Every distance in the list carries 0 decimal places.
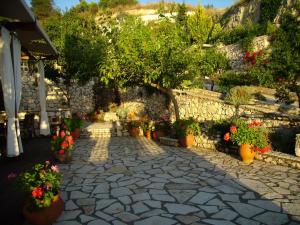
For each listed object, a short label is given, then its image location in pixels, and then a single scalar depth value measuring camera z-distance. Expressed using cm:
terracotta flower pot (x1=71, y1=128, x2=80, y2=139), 1287
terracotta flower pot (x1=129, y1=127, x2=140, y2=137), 1423
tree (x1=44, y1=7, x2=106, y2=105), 1485
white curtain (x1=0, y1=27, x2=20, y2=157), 668
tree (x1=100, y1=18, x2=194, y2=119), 1100
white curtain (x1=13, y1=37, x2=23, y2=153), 727
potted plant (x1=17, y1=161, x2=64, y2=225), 477
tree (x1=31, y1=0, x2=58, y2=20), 3696
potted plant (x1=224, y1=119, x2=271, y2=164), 864
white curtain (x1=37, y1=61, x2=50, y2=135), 1127
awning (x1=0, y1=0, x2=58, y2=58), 554
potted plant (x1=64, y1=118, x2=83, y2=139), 1218
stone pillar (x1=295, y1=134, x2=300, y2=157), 828
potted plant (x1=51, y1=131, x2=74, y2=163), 880
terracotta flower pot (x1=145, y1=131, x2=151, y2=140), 1371
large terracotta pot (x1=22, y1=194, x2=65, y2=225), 478
